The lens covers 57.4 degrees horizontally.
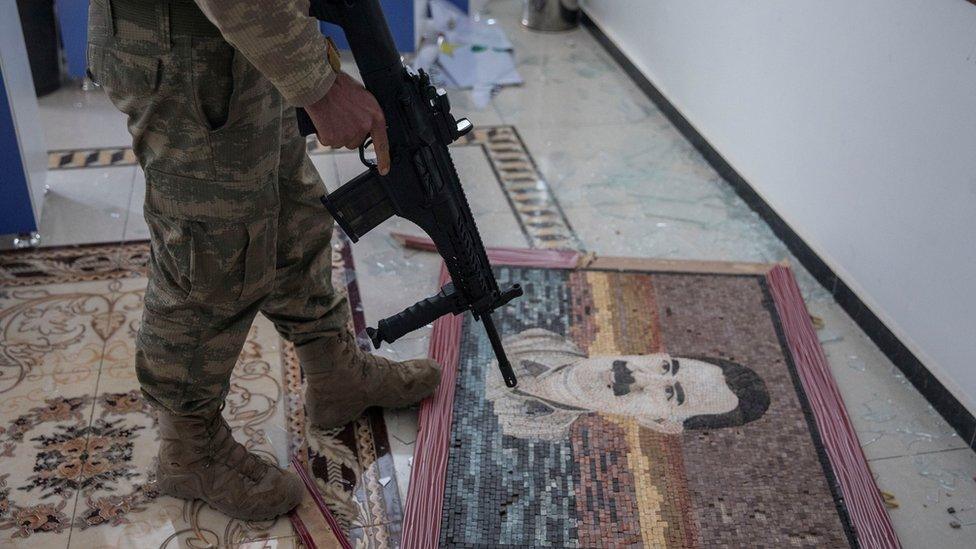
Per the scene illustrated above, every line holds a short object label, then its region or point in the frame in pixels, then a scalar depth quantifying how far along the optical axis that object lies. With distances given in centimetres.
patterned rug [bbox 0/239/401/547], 153
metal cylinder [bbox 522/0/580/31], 370
